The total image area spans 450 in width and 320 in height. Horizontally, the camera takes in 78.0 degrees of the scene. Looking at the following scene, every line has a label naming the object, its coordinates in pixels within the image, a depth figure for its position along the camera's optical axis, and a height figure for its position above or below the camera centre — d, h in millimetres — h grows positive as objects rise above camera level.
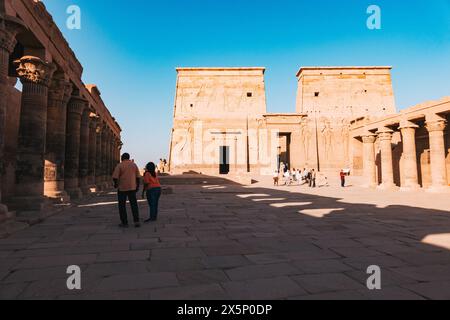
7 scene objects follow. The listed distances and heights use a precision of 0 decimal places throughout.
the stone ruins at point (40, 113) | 6744 +2062
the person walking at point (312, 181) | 20578 -657
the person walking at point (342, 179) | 20295 -556
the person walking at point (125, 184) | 5879 -224
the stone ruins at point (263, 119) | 33688 +6772
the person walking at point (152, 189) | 6543 -371
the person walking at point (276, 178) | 21327 -470
